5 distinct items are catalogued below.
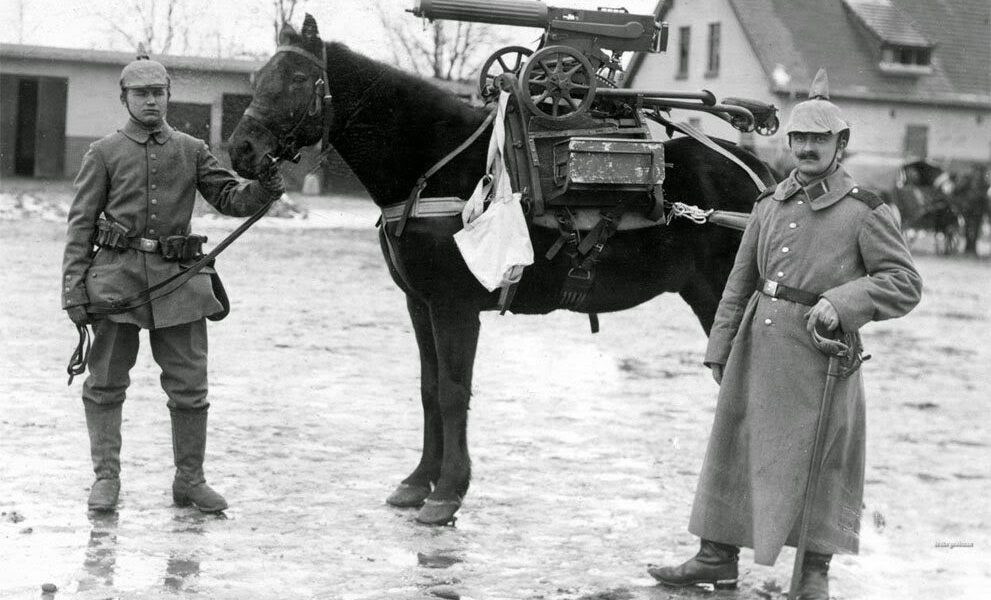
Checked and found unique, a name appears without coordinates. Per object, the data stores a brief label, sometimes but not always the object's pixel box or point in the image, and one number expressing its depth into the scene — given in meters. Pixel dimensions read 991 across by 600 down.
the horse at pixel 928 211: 25.94
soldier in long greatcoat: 4.48
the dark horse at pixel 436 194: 5.55
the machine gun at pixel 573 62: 5.69
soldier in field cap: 5.57
